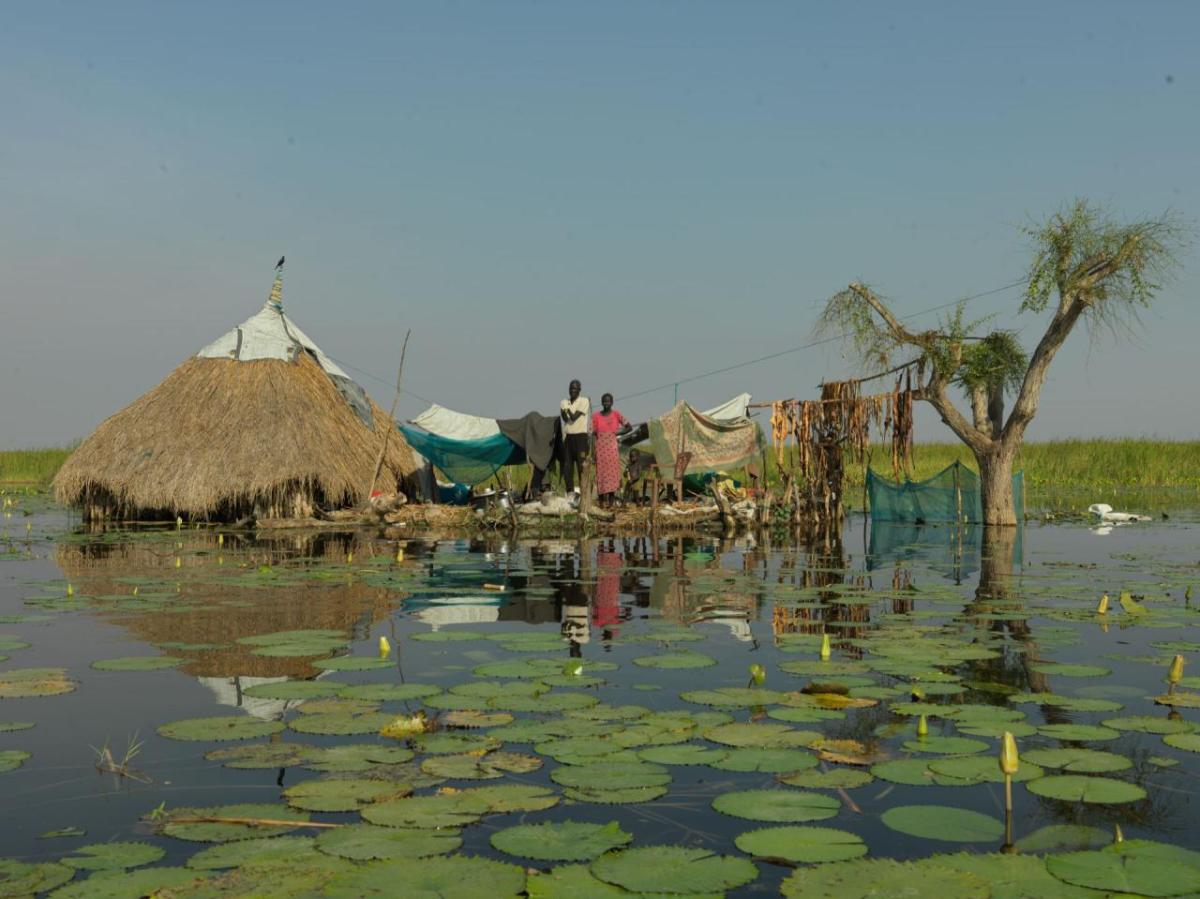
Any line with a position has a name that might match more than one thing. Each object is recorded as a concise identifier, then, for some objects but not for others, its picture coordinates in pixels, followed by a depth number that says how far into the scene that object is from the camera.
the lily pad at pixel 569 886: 2.78
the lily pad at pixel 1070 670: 5.72
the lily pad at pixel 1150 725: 4.52
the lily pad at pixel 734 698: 5.01
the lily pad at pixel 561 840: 3.08
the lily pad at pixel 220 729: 4.41
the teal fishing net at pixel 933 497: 19.59
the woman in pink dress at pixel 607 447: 18.55
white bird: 19.97
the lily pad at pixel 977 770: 3.82
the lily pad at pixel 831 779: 3.76
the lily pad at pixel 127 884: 2.79
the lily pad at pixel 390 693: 5.12
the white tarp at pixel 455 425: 20.19
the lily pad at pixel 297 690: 5.21
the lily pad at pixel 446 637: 6.97
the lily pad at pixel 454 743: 4.21
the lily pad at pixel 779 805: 3.41
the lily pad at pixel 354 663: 5.85
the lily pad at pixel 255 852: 3.02
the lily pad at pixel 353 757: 3.98
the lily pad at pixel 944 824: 3.26
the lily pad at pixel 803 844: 3.07
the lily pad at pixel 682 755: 4.03
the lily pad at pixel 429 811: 3.33
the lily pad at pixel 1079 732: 4.39
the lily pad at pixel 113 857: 3.01
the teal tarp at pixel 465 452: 19.89
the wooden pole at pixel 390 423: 19.29
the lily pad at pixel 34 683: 5.29
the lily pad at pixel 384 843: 3.06
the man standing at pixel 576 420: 17.84
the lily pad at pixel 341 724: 4.49
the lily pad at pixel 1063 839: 3.18
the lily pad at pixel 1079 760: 3.95
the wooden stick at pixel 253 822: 3.35
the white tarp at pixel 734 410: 20.36
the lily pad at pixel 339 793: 3.52
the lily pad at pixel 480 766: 3.88
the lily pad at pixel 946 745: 4.16
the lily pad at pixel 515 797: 3.50
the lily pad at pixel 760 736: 4.29
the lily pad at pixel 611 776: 3.75
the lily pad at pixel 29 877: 2.84
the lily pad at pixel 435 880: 2.78
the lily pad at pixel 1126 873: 2.82
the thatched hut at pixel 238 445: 18.83
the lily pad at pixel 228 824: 3.25
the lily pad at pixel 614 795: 3.61
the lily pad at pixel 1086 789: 3.62
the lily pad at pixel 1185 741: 4.20
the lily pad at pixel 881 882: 2.78
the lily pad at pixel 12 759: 3.97
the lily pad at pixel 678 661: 6.00
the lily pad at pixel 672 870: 2.85
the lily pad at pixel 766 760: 3.94
